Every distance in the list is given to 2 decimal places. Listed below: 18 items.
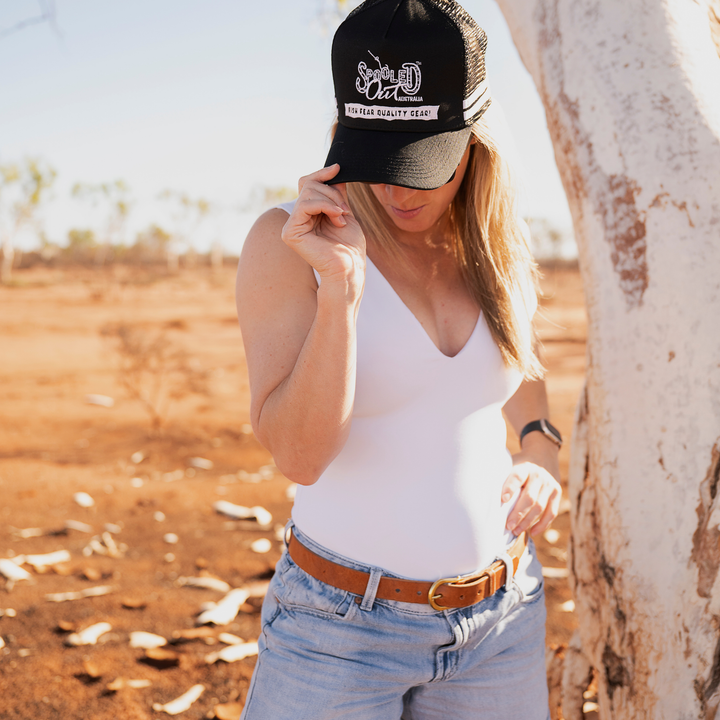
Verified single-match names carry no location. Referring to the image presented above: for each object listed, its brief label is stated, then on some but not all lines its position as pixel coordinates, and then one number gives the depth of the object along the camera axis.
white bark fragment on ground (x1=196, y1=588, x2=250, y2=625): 2.89
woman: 1.22
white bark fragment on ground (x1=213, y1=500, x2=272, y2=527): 4.14
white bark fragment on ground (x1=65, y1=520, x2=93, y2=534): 3.93
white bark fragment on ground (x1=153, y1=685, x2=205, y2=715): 2.30
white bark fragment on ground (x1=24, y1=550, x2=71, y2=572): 3.39
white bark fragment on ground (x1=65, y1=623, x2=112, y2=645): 2.65
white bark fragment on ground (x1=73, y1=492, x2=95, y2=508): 4.34
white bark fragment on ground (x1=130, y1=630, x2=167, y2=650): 2.67
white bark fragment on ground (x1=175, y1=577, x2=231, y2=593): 3.25
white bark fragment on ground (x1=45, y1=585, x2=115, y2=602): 3.03
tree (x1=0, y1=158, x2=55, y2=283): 33.62
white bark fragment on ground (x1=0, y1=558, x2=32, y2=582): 3.23
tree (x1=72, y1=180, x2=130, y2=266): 42.75
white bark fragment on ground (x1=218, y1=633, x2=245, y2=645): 2.75
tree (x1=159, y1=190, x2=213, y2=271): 47.94
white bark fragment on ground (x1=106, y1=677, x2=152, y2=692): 2.36
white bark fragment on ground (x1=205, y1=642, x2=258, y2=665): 2.62
